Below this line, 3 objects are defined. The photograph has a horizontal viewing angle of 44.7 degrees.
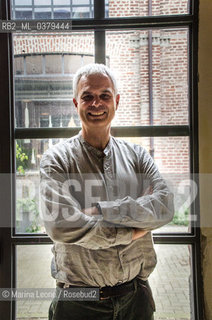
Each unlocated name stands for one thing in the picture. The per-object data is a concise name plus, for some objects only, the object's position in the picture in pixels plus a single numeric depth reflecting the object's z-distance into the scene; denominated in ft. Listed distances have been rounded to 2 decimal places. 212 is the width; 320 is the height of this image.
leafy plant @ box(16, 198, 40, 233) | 5.17
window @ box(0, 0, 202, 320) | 5.07
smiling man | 3.43
